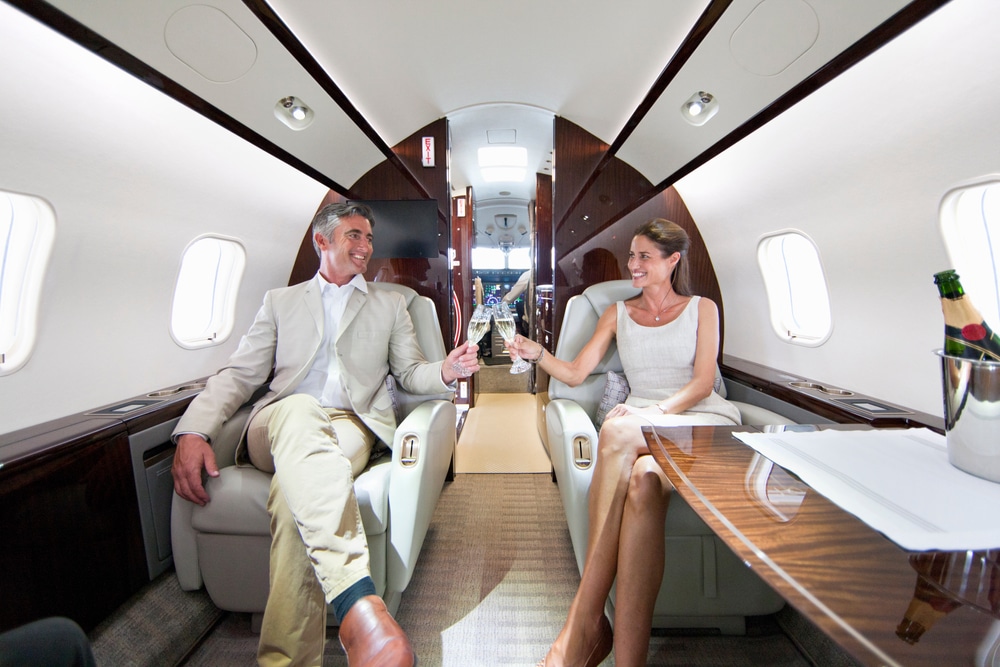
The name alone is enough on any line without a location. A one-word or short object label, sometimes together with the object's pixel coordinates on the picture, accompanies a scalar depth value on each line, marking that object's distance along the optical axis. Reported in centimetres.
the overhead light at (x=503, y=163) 387
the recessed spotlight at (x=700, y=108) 189
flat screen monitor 288
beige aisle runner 340
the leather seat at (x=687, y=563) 154
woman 126
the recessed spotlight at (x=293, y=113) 196
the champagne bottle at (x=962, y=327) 87
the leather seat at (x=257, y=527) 153
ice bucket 79
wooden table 48
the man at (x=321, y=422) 128
